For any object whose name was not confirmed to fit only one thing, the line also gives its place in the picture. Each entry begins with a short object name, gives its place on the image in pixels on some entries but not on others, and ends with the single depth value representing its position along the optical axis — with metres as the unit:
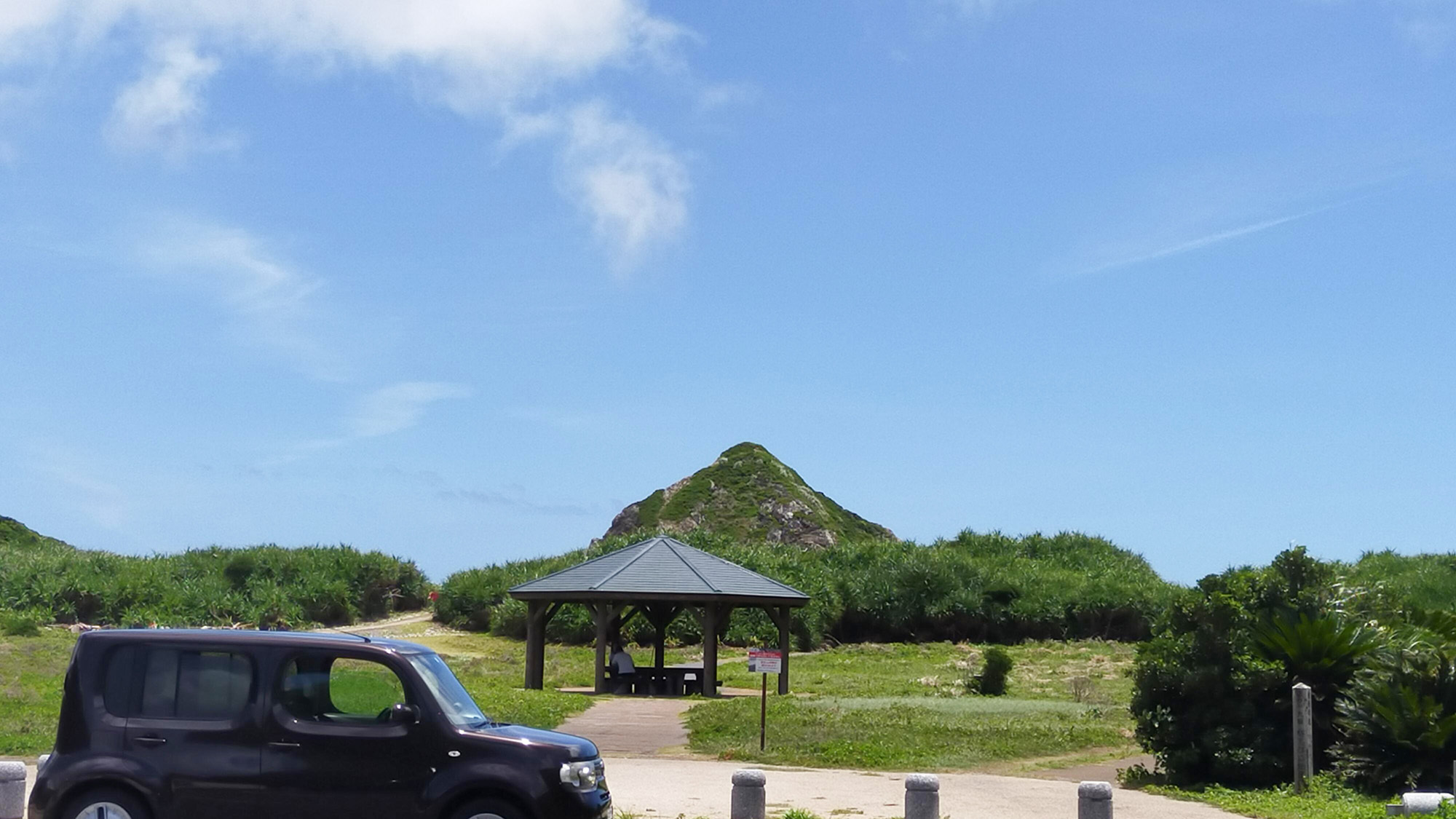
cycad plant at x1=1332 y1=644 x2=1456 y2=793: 16.36
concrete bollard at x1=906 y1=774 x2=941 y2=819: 12.80
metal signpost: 18.84
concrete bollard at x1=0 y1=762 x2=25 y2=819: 12.45
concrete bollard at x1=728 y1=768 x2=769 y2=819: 13.04
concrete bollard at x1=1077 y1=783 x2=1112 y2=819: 12.93
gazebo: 29.22
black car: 10.23
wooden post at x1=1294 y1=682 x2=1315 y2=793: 16.73
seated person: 29.98
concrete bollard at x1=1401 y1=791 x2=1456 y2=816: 13.54
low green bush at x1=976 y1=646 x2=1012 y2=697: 31.70
